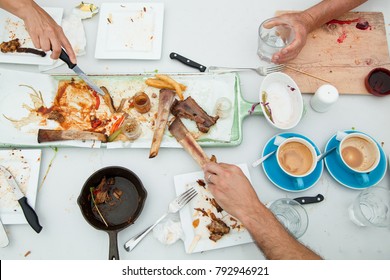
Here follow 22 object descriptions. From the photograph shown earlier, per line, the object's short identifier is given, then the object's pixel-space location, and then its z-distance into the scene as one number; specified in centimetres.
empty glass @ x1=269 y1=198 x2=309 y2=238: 113
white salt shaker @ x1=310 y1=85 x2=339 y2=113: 124
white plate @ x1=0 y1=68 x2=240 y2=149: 130
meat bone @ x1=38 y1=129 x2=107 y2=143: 126
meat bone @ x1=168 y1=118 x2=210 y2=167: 121
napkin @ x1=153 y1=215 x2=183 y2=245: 114
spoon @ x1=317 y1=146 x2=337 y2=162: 119
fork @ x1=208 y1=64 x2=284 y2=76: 137
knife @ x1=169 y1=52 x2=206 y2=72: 141
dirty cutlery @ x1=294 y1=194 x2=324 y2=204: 117
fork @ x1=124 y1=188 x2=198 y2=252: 114
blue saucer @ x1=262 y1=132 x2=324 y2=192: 119
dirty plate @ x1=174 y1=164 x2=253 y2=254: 113
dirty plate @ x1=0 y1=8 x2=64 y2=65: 142
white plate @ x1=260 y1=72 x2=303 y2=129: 127
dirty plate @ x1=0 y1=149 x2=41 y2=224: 118
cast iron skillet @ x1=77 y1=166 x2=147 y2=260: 110
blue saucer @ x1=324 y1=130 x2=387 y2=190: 119
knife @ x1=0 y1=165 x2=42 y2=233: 114
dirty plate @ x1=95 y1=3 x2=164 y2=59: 144
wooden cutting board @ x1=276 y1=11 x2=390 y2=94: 136
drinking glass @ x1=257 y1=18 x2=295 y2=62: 136
